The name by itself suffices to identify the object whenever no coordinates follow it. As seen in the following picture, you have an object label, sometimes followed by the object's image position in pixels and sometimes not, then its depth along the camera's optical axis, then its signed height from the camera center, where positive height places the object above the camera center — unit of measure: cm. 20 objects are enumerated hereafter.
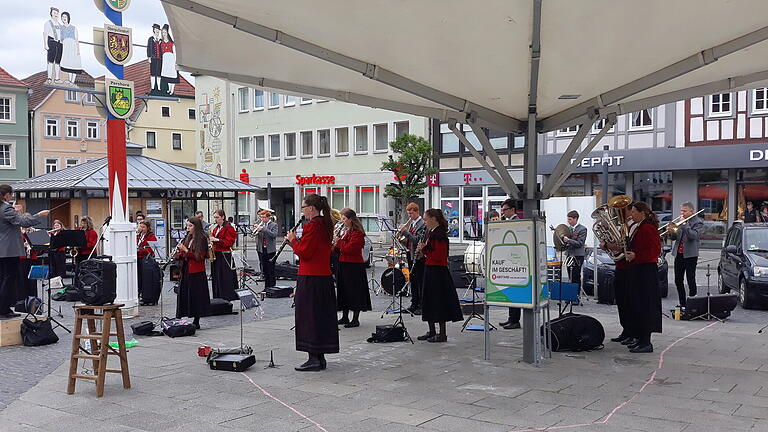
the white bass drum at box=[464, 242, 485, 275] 1420 -120
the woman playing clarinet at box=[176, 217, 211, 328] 1044 -111
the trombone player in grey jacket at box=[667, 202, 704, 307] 1227 -82
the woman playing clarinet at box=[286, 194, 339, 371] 761 -98
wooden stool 671 -138
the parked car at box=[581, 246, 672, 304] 1350 -153
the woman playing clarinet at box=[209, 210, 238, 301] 1280 -134
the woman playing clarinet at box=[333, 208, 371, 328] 1070 -114
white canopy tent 584 +146
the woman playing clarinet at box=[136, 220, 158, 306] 1399 -106
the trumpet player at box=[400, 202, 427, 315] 1123 -74
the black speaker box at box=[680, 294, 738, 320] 1121 -173
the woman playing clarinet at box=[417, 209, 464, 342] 920 -105
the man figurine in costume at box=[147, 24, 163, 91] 1290 +269
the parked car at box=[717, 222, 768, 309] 1235 -123
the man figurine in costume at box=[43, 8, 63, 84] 1223 +278
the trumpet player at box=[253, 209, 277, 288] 1600 -92
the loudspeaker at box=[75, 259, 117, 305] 692 -79
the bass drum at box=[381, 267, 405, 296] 1439 -166
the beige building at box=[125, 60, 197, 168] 5712 +602
